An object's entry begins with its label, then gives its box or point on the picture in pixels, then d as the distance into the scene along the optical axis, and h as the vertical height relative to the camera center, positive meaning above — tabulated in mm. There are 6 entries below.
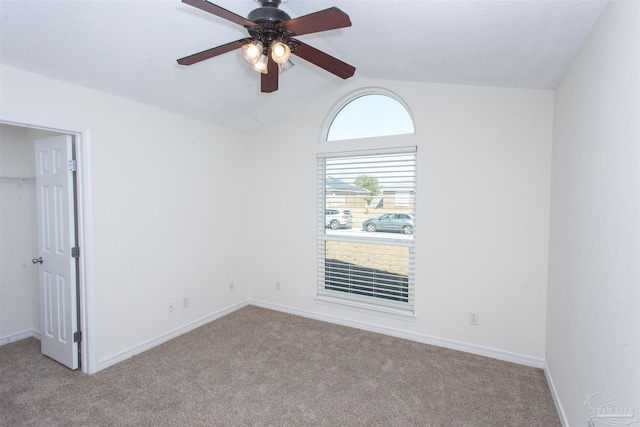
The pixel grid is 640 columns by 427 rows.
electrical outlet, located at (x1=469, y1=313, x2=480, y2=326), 3092 -1125
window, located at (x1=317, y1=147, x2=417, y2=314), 3484 -282
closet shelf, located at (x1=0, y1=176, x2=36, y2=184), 3194 +257
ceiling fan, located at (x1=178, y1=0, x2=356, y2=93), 1469 +875
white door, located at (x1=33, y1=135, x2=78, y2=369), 2732 -414
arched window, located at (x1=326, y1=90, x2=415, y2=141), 3463 +997
